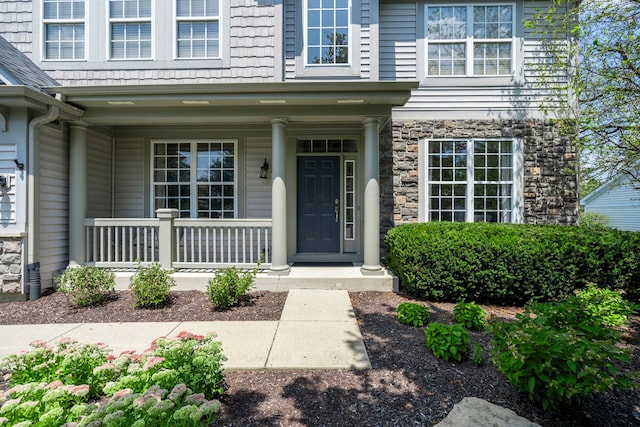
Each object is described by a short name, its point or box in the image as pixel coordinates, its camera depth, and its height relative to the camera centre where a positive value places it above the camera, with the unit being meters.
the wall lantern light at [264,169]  6.46 +0.88
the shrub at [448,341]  2.78 -1.14
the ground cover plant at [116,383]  1.60 -1.05
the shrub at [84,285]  4.36 -1.01
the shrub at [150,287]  4.29 -1.02
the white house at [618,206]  16.14 +0.40
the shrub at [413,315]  3.66 -1.18
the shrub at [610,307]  3.60 -1.08
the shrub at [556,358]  1.88 -0.90
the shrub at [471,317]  3.53 -1.15
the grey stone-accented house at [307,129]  5.86 +1.58
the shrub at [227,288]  4.24 -1.02
